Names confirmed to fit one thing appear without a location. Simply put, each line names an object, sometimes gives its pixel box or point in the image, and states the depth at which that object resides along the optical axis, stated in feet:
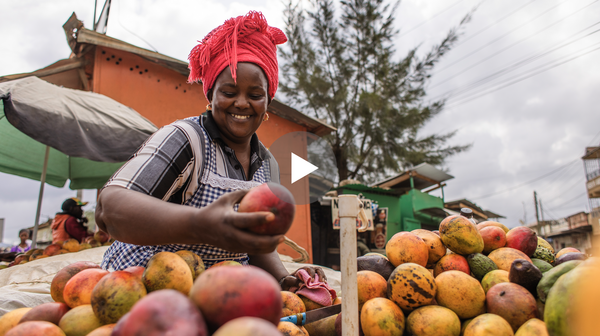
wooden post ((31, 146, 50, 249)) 17.52
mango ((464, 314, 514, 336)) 3.90
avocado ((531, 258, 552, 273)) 5.35
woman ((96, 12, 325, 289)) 3.74
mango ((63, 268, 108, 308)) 3.82
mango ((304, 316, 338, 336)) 5.02
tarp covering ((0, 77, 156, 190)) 11.25
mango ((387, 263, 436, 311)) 4.66
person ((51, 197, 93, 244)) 20.44
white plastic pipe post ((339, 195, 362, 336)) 3.78
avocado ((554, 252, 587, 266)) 5.21
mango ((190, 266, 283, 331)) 2.36
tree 45.47
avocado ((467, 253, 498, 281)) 5.28
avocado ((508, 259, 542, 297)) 4.33
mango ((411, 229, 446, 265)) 5.86
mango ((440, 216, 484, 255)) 5.53
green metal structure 31.17
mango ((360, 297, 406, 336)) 4.44
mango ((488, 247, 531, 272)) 5.33
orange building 19.08
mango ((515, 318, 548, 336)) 3.58
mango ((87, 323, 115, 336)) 2.96
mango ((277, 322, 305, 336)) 4.09
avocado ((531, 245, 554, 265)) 6.00
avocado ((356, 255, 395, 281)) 5.60
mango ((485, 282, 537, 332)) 4.06
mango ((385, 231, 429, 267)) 5.40
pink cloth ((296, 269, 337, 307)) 5.34
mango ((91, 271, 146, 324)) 3.30
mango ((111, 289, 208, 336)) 2.12
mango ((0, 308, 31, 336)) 3.64
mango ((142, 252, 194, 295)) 3.63
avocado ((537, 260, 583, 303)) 4.03
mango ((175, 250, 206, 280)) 4.27
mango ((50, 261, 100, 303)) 4.30
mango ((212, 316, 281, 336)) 2.06
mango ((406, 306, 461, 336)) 4.26
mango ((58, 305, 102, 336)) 3.40
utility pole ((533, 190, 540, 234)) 113.18
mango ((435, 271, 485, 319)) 4.54
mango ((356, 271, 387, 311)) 5.02
